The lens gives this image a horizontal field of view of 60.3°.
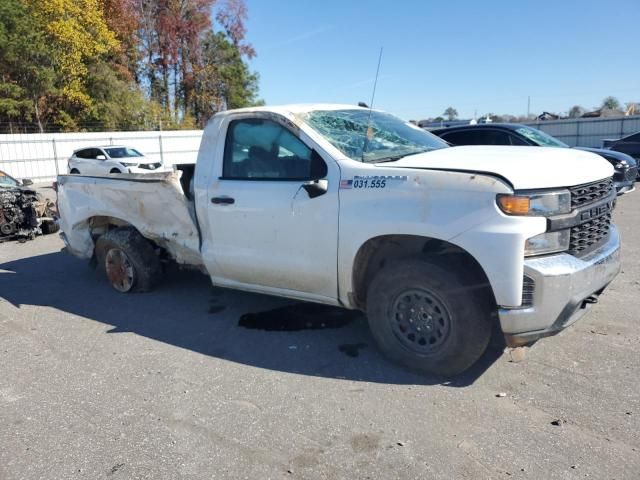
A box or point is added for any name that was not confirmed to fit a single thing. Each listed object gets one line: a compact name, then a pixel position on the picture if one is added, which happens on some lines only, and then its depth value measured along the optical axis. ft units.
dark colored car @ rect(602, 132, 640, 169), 55.11
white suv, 68.64
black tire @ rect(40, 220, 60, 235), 34.32
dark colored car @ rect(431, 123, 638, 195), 34.22
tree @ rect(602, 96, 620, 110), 230.07
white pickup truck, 11.13
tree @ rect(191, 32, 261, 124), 151.17
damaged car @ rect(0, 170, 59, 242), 31.60
